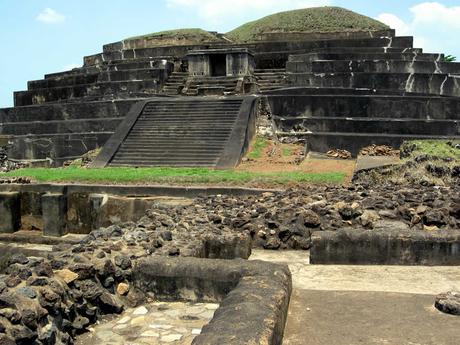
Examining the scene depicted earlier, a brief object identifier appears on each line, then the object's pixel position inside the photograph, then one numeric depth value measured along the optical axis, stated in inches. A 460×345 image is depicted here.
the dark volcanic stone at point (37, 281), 144.3
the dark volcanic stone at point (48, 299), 139.4
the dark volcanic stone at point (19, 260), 166.3
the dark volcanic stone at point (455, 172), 336.2
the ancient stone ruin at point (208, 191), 151.2
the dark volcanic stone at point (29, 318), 128.3
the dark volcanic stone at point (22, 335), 122.4
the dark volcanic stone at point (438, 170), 337.7
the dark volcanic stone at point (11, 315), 125.1
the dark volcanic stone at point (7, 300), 129.0
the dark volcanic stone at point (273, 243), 241.4
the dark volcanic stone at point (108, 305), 162.1
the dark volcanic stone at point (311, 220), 243.1
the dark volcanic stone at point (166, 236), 211.3
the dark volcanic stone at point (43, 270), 151.7
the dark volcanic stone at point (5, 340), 116.7
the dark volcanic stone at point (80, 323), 149.9
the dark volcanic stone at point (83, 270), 164.1
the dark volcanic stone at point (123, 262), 176.6
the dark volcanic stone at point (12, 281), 140.7
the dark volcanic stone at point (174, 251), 194.9
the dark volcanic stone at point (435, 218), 234.1
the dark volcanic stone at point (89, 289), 160.1
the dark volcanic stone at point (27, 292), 136.6
